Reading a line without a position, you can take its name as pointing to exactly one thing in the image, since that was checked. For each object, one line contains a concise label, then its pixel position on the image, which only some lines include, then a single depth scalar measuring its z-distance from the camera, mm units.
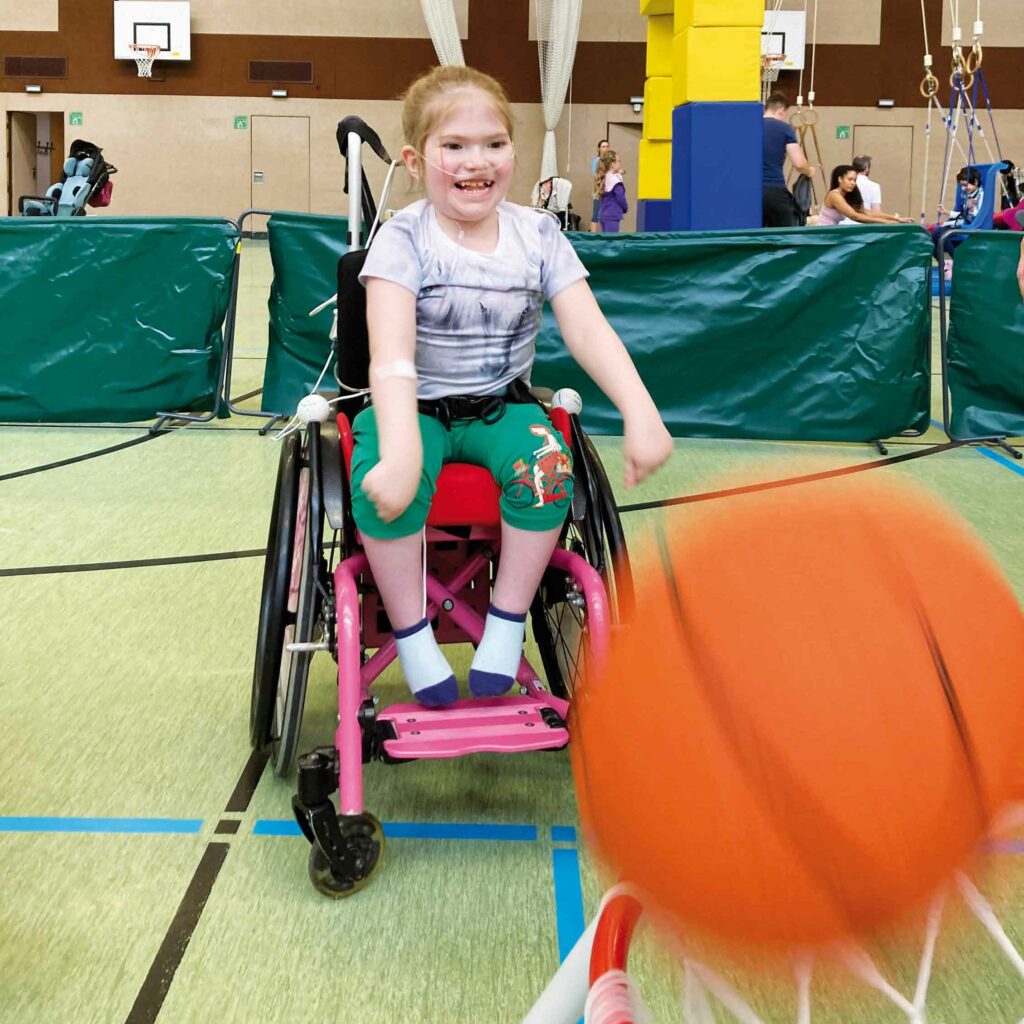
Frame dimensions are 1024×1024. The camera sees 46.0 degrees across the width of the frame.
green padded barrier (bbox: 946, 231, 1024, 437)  4980
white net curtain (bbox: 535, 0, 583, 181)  17031
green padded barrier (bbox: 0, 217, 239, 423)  5125
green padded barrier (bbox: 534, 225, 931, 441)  4887
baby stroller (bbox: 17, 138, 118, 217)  11641
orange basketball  759
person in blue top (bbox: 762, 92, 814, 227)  8477
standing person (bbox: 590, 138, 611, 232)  15148
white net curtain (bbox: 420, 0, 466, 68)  16844
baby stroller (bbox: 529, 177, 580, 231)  12395
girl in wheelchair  1773
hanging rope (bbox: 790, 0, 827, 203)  17219
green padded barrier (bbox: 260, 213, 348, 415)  5066
